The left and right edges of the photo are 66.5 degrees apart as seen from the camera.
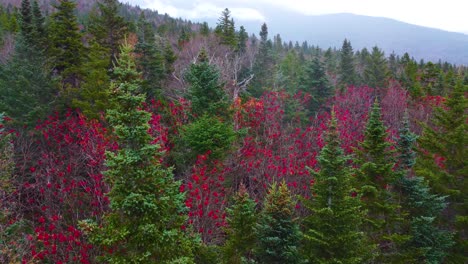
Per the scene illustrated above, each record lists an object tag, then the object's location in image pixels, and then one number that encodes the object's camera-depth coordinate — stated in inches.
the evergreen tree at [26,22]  836.6
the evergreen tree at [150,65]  917.2
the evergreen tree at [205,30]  1811.5
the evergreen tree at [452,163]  573.3
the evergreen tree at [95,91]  655.8
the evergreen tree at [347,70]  1679.4
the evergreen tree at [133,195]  313.6
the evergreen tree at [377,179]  497.0
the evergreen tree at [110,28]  941.8
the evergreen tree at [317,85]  1317.7
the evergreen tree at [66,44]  874.1
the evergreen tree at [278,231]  388.2
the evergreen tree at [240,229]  406.6
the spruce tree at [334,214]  419.5
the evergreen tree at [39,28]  853.6
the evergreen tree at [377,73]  1551.4
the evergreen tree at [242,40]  1824.6
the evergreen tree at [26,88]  716.7
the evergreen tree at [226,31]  1533.0
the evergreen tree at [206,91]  659.4
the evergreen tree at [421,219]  538.9
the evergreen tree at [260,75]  1374.3
